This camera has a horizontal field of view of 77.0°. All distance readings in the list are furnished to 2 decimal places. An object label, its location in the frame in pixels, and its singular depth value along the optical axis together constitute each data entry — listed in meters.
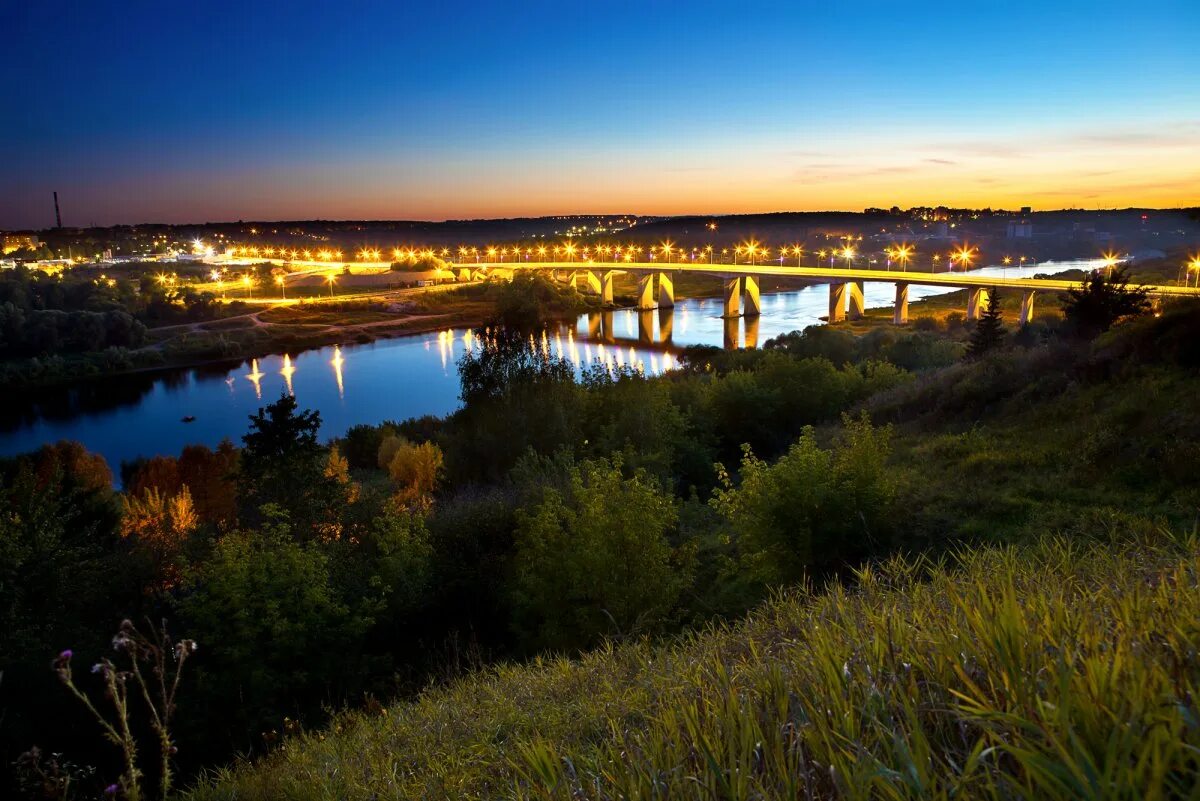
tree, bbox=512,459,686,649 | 11.10
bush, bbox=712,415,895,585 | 10.00
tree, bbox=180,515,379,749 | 11.80
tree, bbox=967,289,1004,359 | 34.62
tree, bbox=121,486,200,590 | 16.44
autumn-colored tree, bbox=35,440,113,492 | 35.78
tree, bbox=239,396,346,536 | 18.23
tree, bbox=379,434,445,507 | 30.80
